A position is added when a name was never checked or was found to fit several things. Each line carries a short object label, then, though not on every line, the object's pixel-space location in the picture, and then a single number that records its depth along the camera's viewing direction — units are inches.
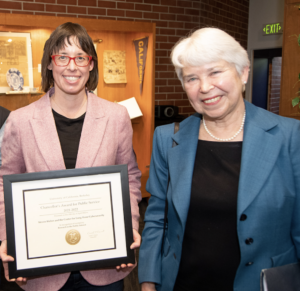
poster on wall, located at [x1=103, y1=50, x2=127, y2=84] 169.8
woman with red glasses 58.9
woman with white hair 48.5
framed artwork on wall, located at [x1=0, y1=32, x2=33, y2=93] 145.8
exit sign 259.0
